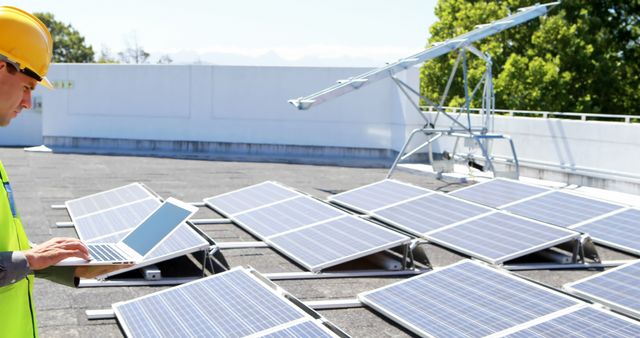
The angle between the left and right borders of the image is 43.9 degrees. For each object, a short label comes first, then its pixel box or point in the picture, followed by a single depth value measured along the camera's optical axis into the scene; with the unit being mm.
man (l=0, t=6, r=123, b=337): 2770
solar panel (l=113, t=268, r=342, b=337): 6125
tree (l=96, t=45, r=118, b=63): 94688
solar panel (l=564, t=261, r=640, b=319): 7234
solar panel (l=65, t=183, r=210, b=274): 8539
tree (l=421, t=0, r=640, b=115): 37875
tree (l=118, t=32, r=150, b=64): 97475
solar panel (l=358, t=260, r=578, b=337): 6520
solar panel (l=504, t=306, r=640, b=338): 6031
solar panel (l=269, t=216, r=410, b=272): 9023
